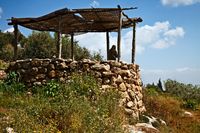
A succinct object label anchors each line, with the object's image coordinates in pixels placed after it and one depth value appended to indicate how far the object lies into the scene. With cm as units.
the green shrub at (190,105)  1416
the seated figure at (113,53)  1210
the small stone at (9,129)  641
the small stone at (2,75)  1073
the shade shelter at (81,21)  1100
